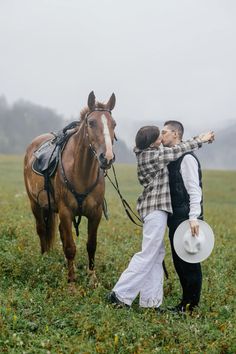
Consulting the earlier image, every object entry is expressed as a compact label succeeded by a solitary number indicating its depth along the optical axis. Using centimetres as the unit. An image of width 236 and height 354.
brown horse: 761
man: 701
